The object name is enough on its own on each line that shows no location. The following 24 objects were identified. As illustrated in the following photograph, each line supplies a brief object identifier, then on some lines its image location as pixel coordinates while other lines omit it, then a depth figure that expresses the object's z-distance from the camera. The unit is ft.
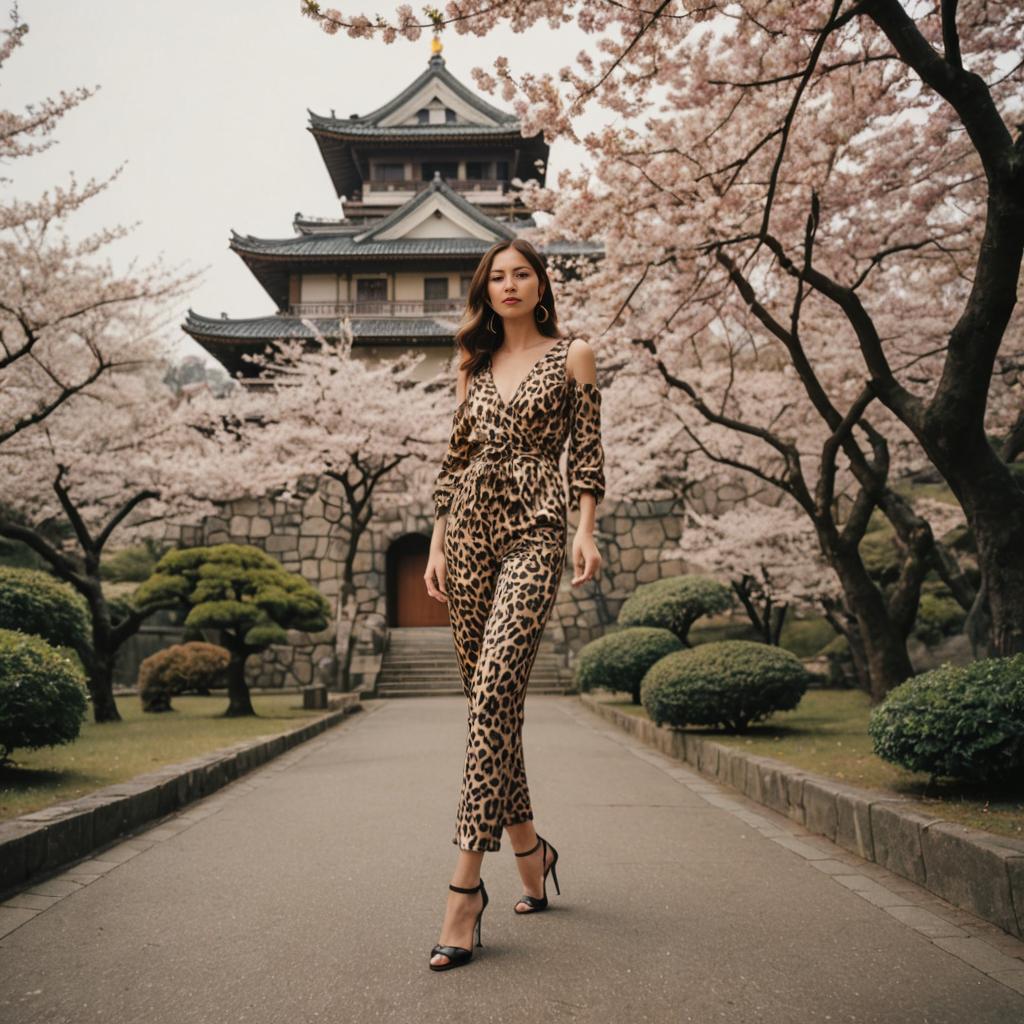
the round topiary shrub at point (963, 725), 13.24
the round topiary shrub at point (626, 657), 37.52
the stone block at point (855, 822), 13.03
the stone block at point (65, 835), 12.03
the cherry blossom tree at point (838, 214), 16.62
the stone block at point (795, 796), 15.80
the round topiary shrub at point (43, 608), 28.76
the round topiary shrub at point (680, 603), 44.88
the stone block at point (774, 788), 16.72
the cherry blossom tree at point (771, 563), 47.15
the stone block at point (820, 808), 14.38
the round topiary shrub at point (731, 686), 24.38
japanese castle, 78.02
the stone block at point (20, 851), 10.82
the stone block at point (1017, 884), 9.14
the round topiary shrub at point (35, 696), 16.01
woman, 8.38
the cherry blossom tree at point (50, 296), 28.66
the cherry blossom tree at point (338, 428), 51.37
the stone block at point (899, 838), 11.50
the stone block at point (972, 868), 9.45
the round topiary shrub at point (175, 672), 43.04
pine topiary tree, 36.91
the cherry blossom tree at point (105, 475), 37.65
